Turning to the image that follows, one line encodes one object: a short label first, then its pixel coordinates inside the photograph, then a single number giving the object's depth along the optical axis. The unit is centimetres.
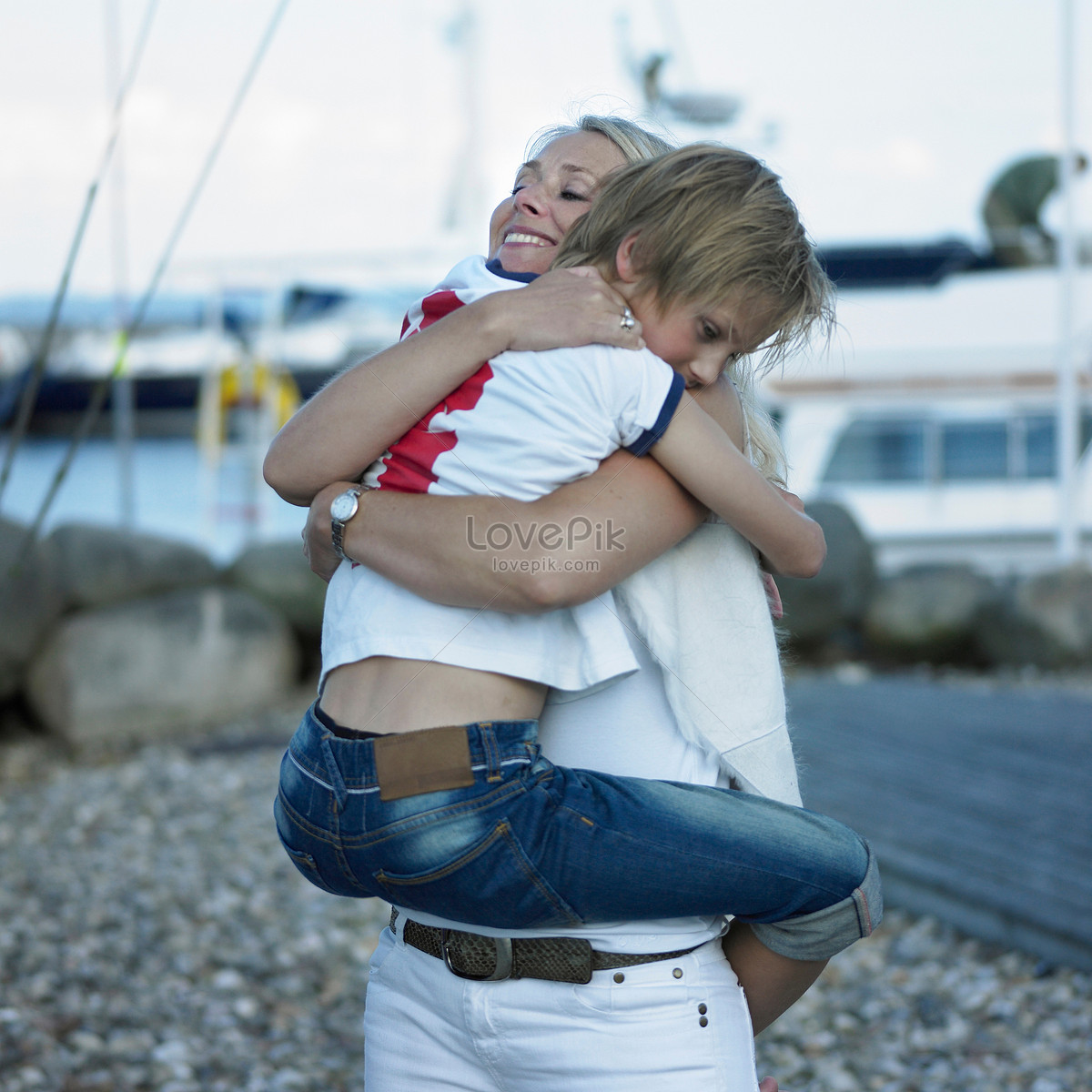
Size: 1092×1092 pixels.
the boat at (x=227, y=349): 1900
